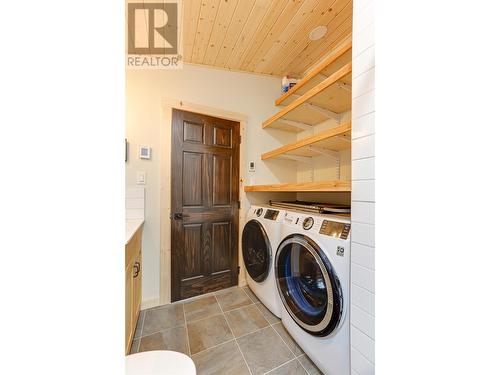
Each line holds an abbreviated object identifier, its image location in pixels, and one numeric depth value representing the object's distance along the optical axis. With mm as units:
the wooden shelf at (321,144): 1249
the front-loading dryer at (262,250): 1646
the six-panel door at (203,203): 1946
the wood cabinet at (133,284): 1188
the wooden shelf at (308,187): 1126
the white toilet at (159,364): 685
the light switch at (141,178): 1835
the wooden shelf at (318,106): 1348
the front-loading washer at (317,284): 1016
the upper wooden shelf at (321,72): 1270
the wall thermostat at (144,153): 1834
